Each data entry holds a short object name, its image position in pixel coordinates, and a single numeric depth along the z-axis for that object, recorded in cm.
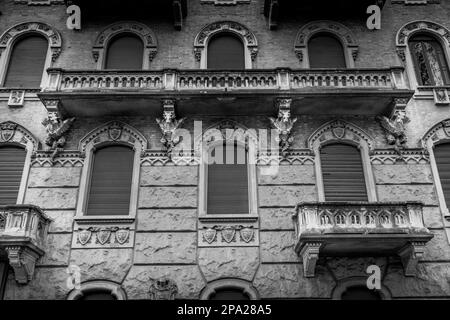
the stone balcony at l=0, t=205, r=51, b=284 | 1086
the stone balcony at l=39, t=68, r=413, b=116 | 1309
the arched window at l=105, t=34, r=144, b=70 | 1498
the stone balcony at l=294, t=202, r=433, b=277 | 1092
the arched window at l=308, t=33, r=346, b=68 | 1501
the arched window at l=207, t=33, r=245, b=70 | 1504
